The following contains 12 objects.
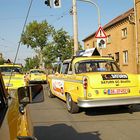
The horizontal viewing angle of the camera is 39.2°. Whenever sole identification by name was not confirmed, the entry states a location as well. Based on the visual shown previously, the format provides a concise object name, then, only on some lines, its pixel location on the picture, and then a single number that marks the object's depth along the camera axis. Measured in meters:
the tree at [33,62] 50.67
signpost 8.67
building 16.43
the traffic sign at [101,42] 8.76
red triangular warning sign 8.66
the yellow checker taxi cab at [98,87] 5.20
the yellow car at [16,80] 6.85
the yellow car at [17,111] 1.47
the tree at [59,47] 22.44
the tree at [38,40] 27.52
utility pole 11.85
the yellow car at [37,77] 16.63
